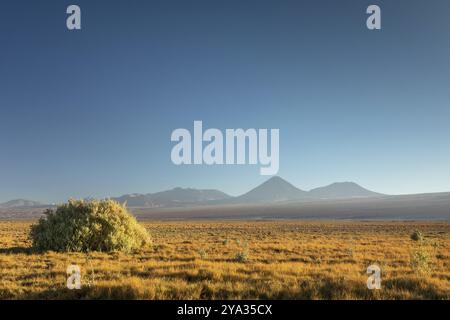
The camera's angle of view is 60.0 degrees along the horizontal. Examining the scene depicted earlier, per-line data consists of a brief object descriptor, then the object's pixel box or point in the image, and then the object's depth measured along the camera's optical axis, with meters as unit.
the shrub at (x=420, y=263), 13.41
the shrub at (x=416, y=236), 30.71
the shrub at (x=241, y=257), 16.65
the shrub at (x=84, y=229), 19.25
